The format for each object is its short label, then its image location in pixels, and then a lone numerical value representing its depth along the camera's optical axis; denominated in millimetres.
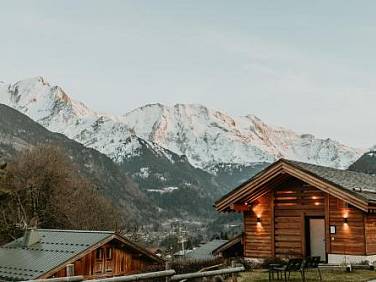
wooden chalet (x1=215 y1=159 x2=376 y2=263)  20672
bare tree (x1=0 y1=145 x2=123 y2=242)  40031
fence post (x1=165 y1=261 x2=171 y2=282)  11258
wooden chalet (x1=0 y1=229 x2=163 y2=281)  25375
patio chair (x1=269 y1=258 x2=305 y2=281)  14820
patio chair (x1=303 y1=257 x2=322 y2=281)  15612
